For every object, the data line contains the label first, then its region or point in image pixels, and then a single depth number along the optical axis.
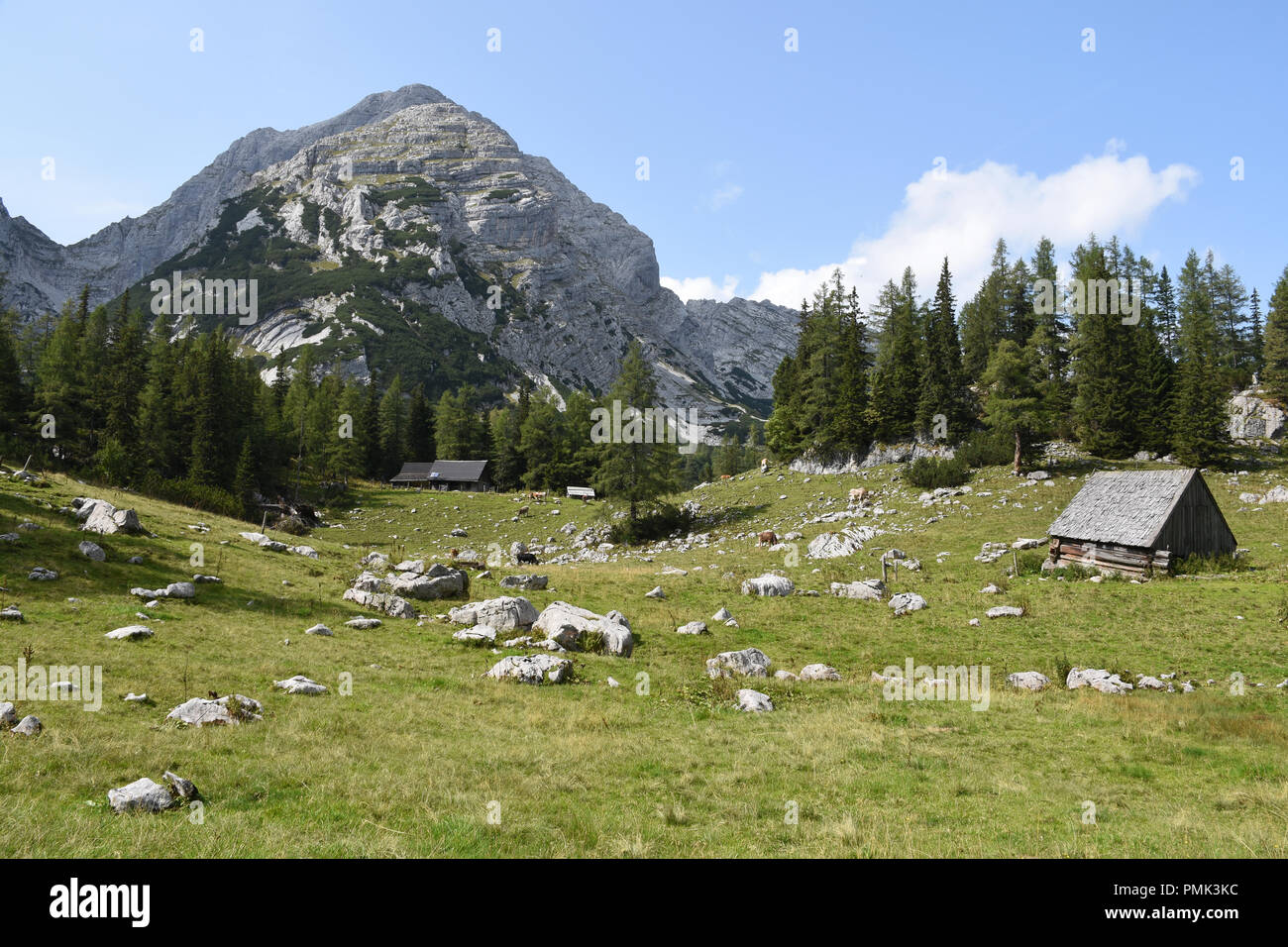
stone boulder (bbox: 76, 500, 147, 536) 26.64
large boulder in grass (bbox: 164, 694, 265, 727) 11.54
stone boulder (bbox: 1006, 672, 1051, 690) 17.77
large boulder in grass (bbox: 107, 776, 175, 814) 7.82
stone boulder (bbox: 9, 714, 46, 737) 9.98
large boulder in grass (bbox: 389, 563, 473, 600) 26.14
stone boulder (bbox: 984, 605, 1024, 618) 25.19
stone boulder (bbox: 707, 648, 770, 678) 18.73
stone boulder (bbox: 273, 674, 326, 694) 14.13
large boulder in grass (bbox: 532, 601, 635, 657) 20.84
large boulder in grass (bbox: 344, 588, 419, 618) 23.72
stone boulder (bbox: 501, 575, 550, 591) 29.70
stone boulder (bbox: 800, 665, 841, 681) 18.75
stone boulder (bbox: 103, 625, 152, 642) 16.17
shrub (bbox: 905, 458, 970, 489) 51.78
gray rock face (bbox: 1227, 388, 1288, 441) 59.81
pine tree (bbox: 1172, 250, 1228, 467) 48.41
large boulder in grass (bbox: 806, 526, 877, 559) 40.28
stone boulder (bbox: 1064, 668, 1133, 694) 17.02
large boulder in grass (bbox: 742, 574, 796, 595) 29.80
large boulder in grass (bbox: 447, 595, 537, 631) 22.69
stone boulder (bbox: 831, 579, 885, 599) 28.73
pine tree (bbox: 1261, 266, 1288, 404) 66.38
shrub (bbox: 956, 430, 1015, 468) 53.53
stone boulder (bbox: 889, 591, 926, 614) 26.33
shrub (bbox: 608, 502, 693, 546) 56.44
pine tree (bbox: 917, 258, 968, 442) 58.41
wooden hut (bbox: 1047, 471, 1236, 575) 30.80
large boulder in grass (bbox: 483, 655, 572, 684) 17.16
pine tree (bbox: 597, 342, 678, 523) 54.91
